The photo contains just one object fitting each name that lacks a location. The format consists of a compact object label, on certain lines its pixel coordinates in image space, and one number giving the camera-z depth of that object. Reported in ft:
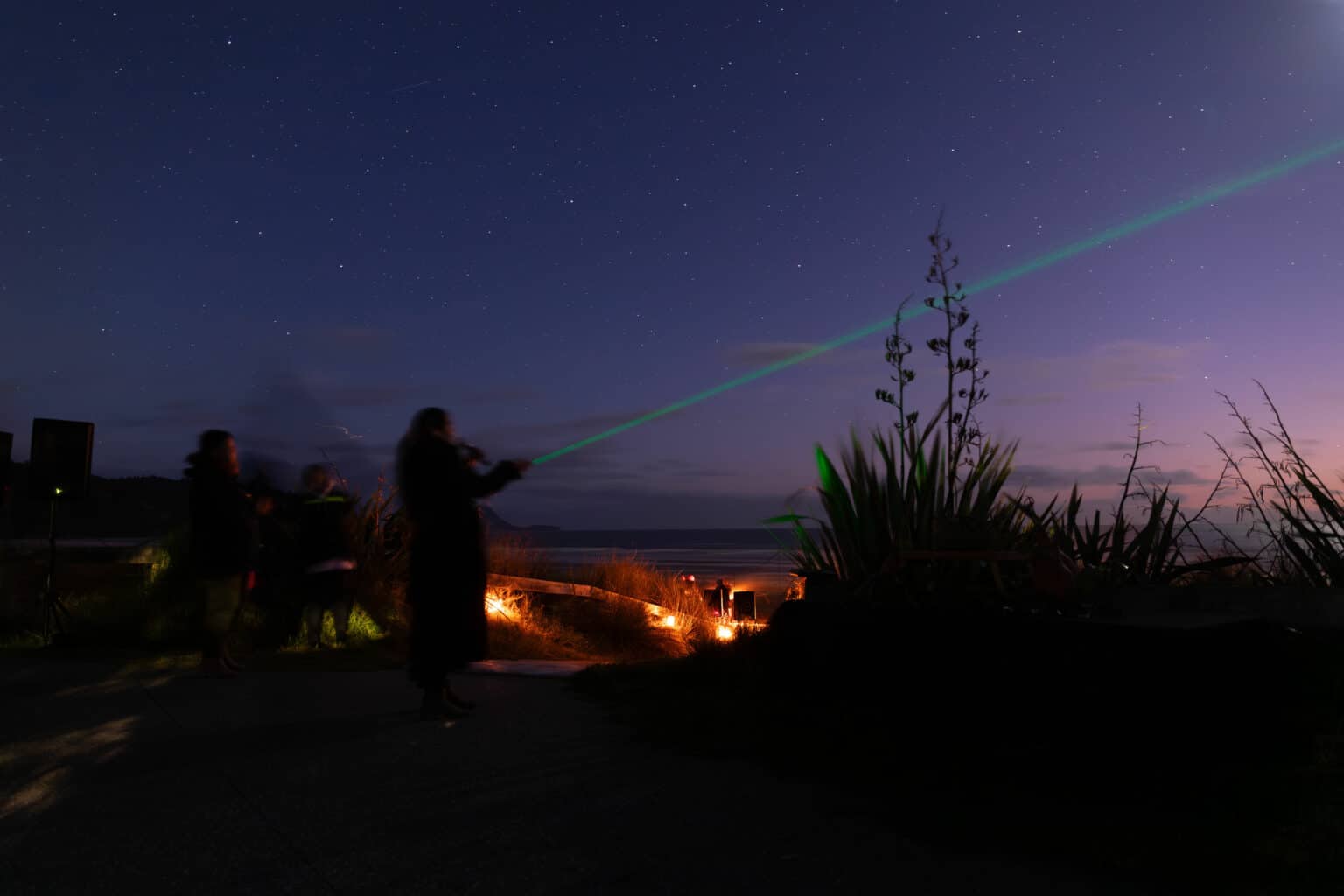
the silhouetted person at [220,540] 19.94
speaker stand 25.40
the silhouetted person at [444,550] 15.01
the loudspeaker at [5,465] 27.07
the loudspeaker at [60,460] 27.66
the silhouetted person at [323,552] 24.06
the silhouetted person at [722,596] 43.19
